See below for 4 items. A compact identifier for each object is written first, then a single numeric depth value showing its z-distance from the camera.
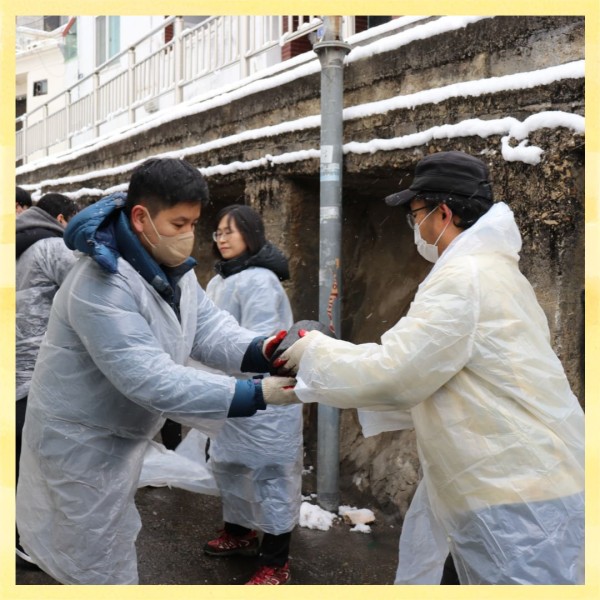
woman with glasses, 3.68
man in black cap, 1.98
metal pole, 4.34
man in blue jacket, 2.11
